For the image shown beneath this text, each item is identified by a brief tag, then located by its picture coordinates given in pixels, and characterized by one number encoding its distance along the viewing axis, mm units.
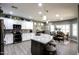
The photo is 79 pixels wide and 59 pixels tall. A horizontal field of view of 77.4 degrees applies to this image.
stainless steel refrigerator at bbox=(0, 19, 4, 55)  1170
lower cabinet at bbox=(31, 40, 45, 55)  1219
